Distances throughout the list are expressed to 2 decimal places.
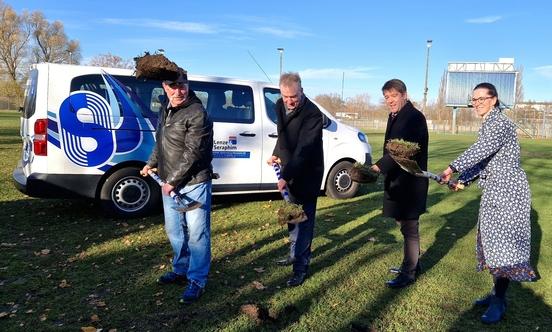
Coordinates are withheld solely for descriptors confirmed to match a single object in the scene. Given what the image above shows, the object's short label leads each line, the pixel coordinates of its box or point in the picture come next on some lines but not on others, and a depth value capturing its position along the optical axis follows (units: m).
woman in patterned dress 3.50
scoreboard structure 50.31
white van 5.95
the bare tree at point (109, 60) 44.15
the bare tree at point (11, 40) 51.72
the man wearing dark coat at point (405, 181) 4.11
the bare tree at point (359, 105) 58.76
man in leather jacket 3.62
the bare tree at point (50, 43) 56.09
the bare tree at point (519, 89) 54.09
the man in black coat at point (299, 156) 4.07
